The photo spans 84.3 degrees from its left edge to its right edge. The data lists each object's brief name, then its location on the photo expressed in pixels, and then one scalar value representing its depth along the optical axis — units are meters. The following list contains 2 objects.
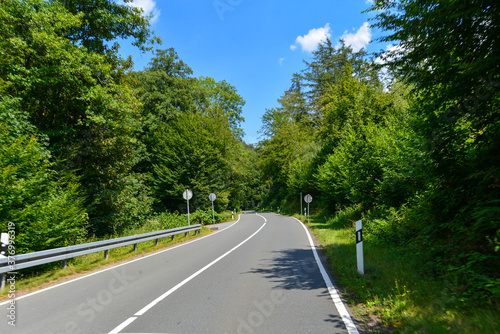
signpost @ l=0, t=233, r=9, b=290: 6.61
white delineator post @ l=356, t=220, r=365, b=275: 6.61
